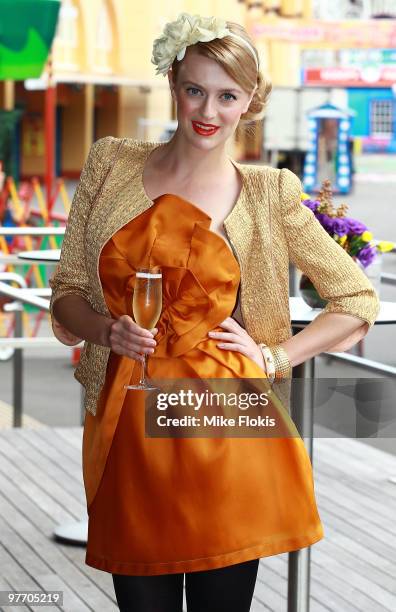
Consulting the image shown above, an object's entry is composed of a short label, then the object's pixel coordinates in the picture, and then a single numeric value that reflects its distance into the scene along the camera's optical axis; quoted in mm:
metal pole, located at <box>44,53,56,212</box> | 13862
